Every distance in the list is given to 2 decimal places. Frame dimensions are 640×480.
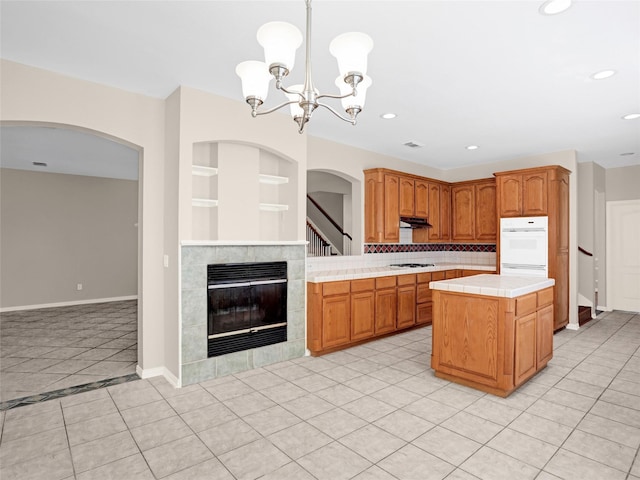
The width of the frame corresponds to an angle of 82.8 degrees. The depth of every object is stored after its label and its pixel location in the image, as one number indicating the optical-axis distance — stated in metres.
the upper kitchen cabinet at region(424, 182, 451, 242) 6.37
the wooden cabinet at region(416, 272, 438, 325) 5.39
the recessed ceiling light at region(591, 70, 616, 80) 3.01
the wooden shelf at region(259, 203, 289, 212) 4.20
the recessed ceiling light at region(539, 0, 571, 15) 2.12
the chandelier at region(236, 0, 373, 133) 1.68
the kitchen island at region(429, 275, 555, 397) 3.06
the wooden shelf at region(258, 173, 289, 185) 4.21
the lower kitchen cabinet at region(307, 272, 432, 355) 4.17
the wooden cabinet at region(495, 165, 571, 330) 5.19
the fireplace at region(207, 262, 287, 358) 3.50
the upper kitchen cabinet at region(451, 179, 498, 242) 6.26
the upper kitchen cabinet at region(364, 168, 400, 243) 5.46
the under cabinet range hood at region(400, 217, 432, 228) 5.93
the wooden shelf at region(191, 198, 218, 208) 3.68
